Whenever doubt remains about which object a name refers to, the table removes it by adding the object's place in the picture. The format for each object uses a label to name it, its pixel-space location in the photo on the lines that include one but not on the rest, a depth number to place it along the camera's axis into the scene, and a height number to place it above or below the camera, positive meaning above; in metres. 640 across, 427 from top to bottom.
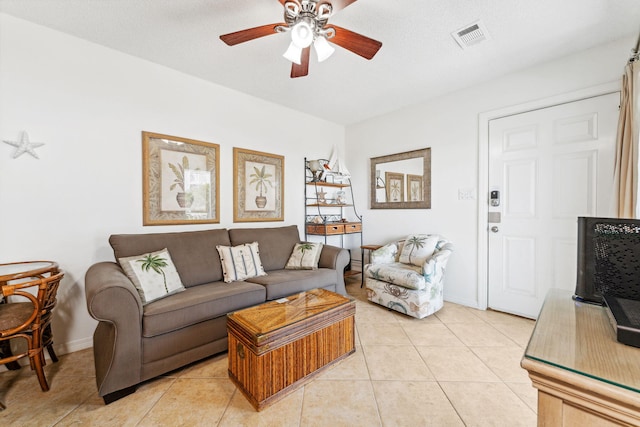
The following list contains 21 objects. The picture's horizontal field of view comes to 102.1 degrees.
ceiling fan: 1.51 +1.14
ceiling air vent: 1.97 +1.40
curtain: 1.76 +0.46
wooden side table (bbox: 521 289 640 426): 0.47 -0.32
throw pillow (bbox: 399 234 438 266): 2.95 -0.45
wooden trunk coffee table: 1.48 -0.84
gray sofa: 1.52 -0.67
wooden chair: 1.50 -0.66
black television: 0.71 -0.15
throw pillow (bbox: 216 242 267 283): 2.46 -0.52
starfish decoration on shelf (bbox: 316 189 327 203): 3.93 +0.22
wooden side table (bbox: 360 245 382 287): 3.68 -0.54
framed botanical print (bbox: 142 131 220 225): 2.47 +0.30
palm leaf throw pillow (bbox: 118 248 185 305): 1.85 -0.49
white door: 2.25 +0.20
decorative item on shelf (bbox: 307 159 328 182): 3.74 +0.61
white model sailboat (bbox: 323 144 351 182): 3.87 +0.64
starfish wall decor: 1.91 +0.47
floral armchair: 2.60 -0.67
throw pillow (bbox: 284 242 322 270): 2.88 -0.53
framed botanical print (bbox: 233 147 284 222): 3.10 +0.31
